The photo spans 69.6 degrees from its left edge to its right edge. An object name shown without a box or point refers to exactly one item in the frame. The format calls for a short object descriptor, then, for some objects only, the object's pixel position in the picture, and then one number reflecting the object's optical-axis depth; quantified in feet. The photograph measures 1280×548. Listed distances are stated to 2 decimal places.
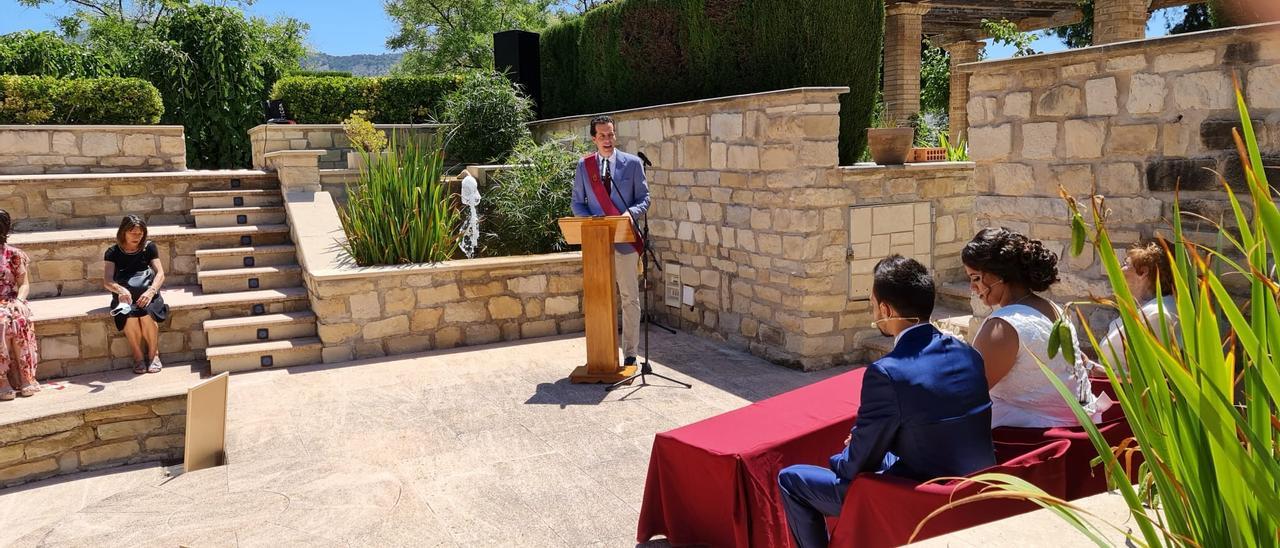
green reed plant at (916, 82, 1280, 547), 4.39
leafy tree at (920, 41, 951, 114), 63.93
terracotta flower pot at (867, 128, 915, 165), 23.88
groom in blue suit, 8.94
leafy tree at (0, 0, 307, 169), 44.62
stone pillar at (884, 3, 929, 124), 44.47
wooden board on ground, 17.51
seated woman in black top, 23.24
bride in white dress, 10.07
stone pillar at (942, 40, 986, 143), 47.78
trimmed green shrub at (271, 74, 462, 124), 42.09
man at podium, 21.43
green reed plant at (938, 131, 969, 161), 28.25
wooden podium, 20.45
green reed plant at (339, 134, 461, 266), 25.57
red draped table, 11.35
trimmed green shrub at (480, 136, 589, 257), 28.89
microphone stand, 20.95
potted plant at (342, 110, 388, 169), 33.53
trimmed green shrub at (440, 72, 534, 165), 36.42
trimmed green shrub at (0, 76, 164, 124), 33.50
